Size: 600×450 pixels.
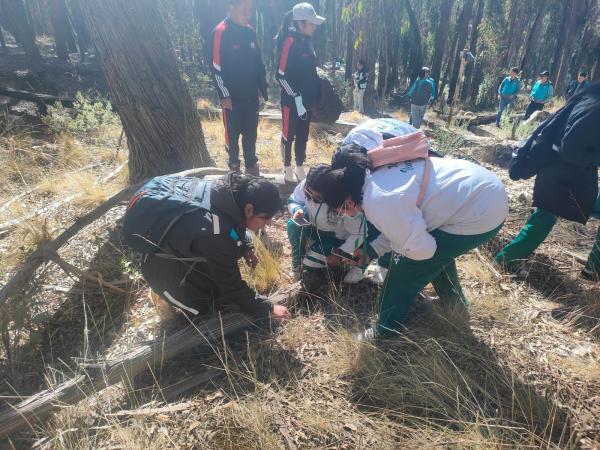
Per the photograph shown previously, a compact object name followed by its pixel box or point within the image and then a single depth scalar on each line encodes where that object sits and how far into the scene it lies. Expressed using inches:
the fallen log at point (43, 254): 91.3
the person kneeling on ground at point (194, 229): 78.2
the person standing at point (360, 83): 488.7
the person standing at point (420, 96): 361.4
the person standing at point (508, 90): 448.8
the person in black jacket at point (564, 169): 90.0
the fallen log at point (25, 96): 268.7
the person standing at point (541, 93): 403.2
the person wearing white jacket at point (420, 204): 67.2
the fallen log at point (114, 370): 69.6
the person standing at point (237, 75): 151.4
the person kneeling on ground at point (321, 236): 99.7
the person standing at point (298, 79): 159.3
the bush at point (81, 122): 211.3
